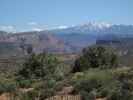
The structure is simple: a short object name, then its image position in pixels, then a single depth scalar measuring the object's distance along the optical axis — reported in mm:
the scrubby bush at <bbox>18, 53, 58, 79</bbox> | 36781
